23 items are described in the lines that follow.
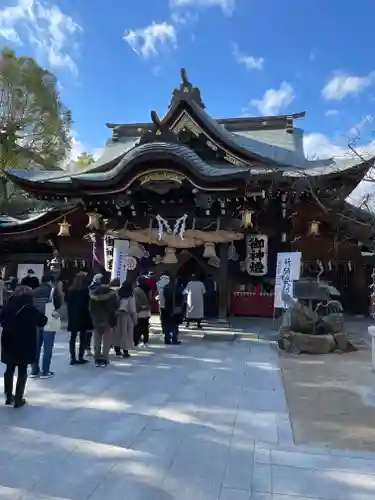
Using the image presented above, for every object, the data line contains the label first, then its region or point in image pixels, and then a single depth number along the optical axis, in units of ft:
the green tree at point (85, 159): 110.22
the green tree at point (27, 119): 68.90
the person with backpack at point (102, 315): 23.32
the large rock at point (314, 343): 29.17
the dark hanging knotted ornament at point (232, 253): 43.98
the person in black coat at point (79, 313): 23.84
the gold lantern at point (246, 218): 40.37
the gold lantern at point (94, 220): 44.32
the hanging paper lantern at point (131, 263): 43.45
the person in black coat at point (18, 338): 16.24
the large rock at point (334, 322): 30.63
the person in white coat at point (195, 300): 36.40
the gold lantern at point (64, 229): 47.50
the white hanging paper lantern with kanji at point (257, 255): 43.24
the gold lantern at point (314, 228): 43.50
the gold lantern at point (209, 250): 41.57
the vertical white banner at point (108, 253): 45.22
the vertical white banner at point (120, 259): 39.83
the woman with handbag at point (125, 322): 25.94
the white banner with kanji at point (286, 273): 35.12
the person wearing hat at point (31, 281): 28.30
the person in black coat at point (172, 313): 30.40
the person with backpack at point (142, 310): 29.12
